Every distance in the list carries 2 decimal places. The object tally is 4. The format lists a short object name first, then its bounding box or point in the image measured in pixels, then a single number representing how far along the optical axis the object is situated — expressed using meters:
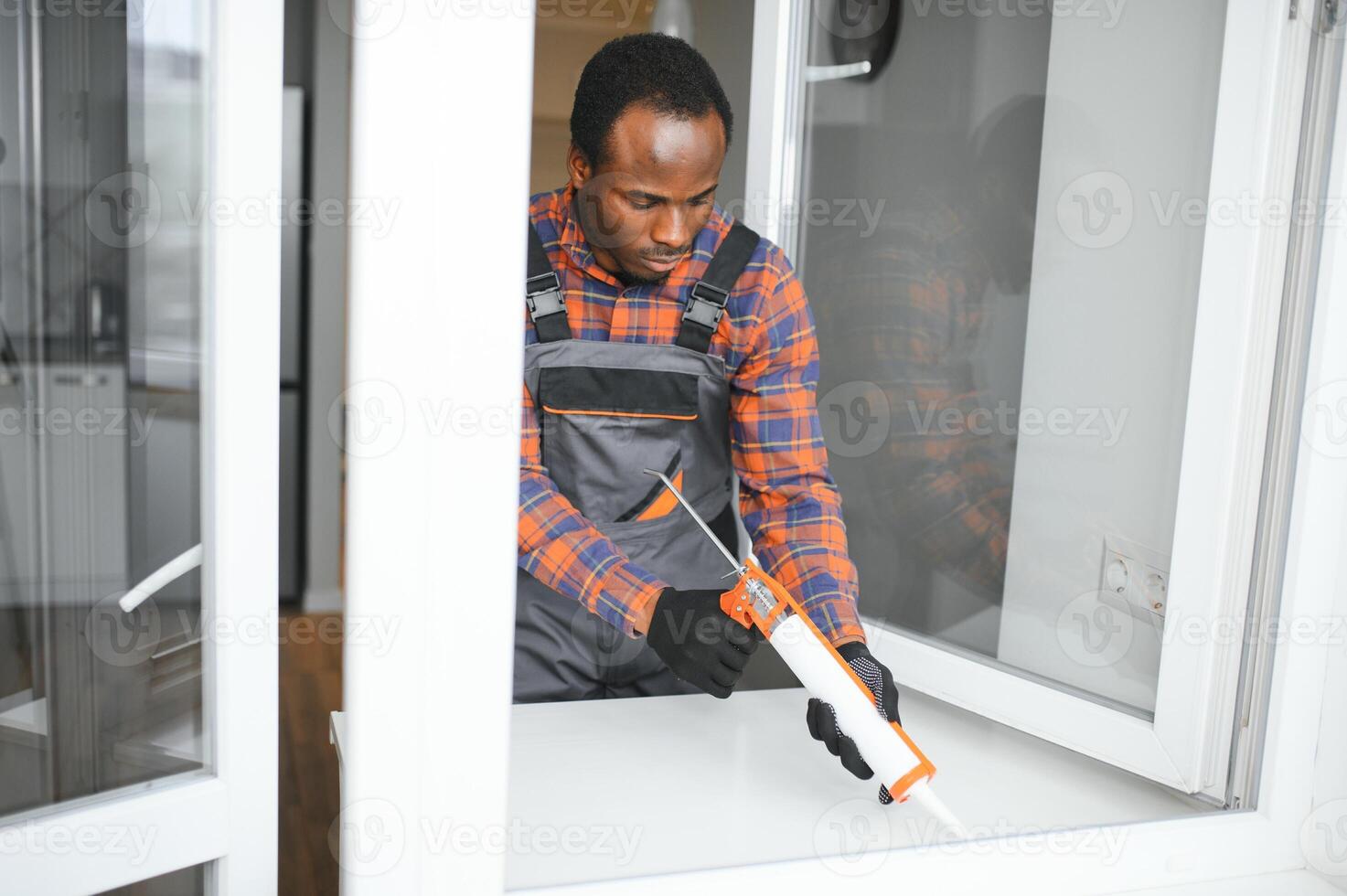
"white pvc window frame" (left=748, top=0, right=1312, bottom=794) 1.06
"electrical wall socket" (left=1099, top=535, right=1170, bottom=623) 1.21
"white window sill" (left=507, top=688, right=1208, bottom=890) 0.95
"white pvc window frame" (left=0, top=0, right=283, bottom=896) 0.90
